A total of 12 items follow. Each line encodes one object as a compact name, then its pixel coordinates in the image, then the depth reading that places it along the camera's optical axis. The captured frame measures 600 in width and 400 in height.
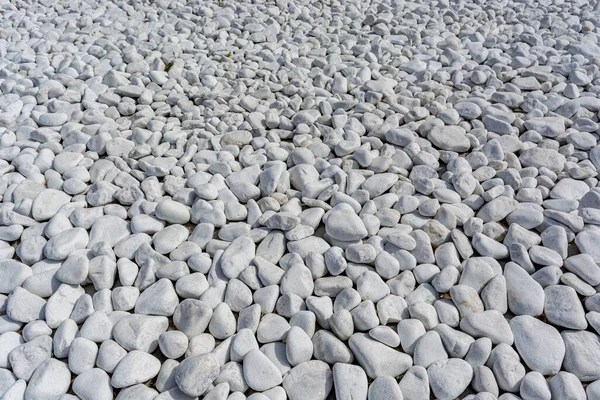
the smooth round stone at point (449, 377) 1.00
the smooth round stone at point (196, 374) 0.99
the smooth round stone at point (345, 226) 1.31
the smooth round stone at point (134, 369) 1.03
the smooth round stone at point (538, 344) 1.04
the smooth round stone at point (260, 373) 1.02
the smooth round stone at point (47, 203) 1.43
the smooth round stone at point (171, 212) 1.40
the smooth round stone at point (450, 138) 1.66
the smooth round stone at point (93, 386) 1.02
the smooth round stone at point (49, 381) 1.01
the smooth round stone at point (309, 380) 1.02
